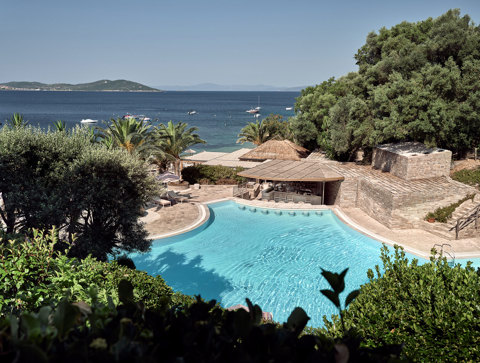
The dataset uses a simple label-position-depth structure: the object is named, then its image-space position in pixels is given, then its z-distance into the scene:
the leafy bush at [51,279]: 6.31
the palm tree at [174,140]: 27.80
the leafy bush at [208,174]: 28.84
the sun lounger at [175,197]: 22.92
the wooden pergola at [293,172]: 22.06
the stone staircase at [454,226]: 16.45
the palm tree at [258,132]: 40.16
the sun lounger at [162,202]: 21.36
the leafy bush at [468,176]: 20.58
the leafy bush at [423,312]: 5.57
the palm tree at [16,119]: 19.83
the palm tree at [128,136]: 22.17
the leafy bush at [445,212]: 17.78
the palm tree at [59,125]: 18.91
